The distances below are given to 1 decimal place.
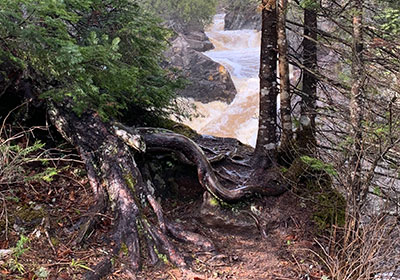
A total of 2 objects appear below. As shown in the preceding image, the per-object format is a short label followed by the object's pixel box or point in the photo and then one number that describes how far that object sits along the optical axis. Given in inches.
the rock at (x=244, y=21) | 1229.1
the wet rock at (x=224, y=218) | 190.1
